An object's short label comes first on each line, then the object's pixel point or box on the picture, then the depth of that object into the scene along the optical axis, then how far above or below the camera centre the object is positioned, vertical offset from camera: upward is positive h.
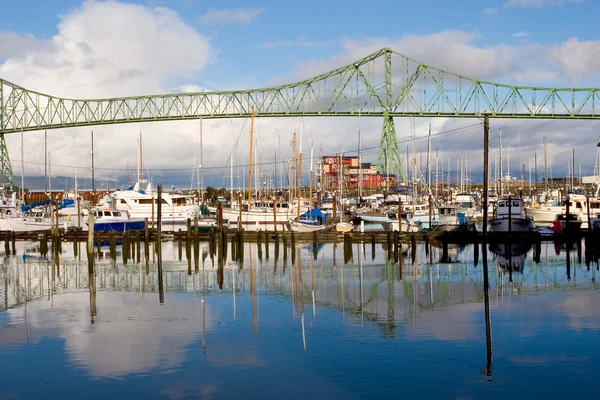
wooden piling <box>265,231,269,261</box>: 42.45 -3.03
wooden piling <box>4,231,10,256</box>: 45.96 -2.89
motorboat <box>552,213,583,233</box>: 46.74 -2.56
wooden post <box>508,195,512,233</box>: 44.12 -1.83
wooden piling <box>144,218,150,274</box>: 36.16 -2.94
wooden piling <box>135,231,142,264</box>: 40.16 -2.82
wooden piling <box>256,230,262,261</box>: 41.17 -2.80
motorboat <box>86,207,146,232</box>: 57.77 -1.99
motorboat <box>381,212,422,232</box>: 53.47 -2.63
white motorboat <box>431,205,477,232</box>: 51.50 -2.47
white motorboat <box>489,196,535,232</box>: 47.22 -1.97
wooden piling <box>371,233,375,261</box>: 41.16 -3.07
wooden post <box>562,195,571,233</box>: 46.08 -2.26
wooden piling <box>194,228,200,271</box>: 35.69 -3.00
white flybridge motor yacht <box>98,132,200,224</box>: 66.88 -0.86
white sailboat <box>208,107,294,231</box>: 60.58 -1.90
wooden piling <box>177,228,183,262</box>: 41.95 -2.95
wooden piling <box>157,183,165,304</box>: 26.37 -2.89
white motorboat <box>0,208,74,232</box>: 59.38 -2.03
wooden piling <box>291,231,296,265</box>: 39.47 -2.94
